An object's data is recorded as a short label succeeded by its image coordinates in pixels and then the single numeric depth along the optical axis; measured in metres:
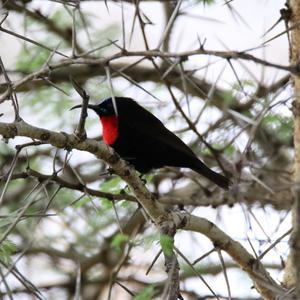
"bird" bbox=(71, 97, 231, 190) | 8.88
